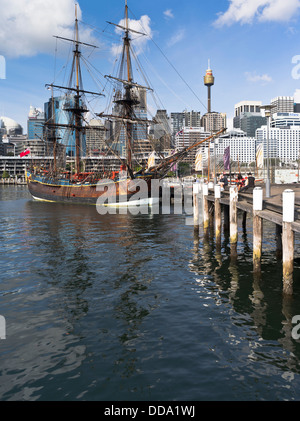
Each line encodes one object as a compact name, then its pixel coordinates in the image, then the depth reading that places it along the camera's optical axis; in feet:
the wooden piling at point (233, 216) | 53.01
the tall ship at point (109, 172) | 155.33
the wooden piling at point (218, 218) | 63.07
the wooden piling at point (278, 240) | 56.33
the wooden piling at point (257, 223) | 43.52
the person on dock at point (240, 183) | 94.69
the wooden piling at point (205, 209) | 75.36
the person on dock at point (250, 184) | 78.90
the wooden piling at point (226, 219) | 79.71
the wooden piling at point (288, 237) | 34.40
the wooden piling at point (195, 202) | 79.92
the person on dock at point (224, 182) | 99.32
